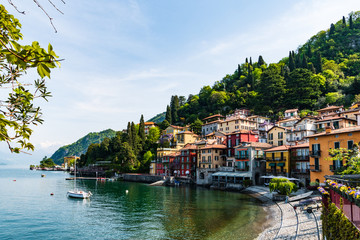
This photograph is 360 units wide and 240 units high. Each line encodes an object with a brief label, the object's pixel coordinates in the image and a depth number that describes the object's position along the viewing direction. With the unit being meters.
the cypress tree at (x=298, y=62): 115.40
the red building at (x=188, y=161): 81.12
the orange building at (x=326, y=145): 37.06
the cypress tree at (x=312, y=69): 104.55
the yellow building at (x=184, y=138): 100.38
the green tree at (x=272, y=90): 99.38
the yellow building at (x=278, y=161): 54.81
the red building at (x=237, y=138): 69.75
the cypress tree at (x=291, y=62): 114.50
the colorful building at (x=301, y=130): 62.73
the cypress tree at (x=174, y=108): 135.75
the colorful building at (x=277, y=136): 66.31
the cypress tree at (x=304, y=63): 108.62
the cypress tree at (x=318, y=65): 109.11
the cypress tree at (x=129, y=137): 105.29
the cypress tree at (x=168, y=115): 133.34
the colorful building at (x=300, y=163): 50.84
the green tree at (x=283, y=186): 41.91
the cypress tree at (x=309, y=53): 130.62
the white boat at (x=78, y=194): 50.62
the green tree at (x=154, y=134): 115.50
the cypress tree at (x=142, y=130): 112.61
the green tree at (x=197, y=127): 111.91
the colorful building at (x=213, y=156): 73.19
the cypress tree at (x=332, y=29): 141.82
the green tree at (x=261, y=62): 151.25
